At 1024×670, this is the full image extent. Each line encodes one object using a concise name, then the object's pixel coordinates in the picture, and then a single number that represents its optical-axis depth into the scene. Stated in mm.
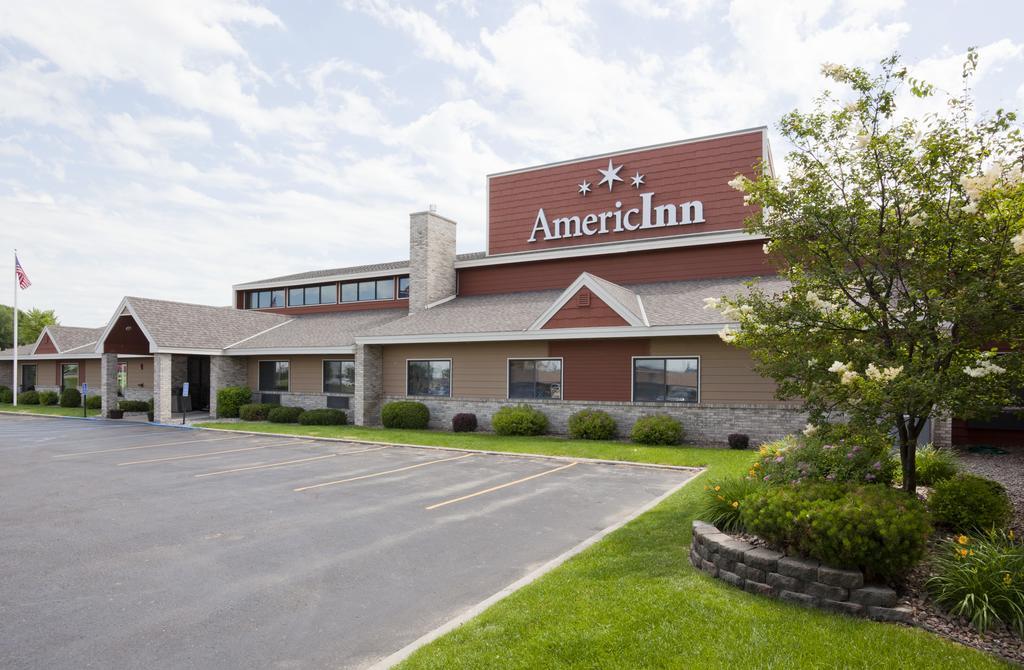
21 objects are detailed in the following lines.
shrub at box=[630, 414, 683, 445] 17609
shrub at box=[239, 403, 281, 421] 26562
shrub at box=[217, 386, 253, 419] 27516
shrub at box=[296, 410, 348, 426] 24516
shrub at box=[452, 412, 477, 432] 21734
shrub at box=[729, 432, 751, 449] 16938
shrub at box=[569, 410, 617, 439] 18953
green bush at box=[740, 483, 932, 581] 5633
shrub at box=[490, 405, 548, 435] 20131
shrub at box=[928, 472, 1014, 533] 7199
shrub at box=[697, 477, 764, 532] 7363
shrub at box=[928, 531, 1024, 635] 5172
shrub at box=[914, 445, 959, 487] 9677
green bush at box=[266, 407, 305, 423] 25797
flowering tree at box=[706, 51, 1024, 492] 6332
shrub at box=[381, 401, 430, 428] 22578
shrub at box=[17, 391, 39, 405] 38938
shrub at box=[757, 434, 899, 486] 8172
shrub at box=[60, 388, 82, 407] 36125
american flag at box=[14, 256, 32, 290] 34844
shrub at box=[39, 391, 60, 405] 37750
